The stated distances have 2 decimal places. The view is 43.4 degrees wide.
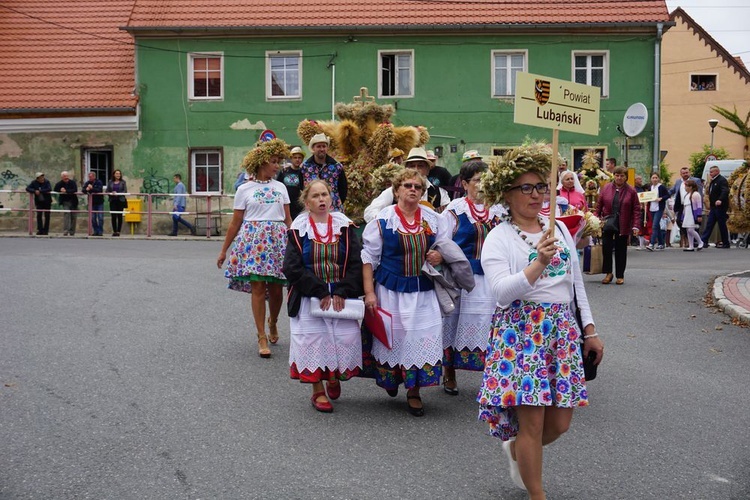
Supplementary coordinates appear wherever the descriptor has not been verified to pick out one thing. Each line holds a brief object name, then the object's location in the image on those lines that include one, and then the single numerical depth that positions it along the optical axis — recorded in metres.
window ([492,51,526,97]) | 30.95
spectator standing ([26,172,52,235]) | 26.50
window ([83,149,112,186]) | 31.28
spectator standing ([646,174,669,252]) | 23.42
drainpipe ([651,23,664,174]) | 30.31
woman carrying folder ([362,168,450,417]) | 6.59
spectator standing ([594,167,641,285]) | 14.89
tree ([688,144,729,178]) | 47.33
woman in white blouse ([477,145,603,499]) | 4.43
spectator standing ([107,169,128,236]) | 27.03
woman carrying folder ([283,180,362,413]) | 6.71
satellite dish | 21.95
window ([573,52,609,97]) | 30.83
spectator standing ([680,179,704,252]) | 22.97
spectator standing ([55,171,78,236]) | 26.80
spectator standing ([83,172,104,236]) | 26.67
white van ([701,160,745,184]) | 30.25
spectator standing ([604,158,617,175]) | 17.88
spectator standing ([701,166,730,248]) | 21.71
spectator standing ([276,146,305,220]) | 10.51
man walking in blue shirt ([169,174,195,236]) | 28.14
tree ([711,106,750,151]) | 54.16
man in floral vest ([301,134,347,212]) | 10.27
